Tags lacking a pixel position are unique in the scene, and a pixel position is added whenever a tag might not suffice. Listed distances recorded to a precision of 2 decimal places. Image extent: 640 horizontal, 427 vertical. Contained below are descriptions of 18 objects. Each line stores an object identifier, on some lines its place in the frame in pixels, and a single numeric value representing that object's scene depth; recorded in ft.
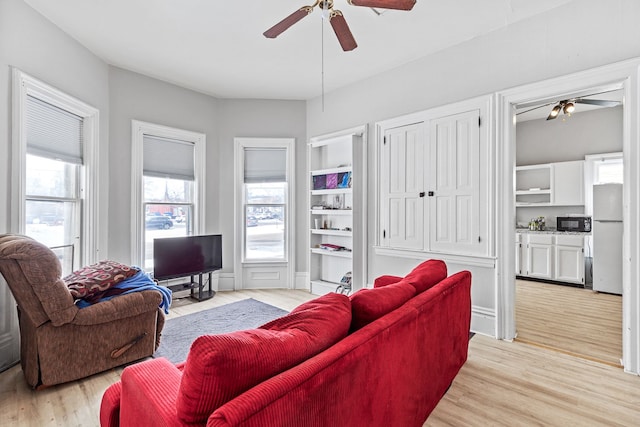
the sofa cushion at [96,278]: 7.69
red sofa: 2.91
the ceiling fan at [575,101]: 12.59
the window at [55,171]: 8.71
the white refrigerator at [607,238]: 14.87
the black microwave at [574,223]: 17.12
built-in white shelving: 14.03
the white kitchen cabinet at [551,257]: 16.72
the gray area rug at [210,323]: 9.63
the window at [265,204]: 16.56
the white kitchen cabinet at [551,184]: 17.84
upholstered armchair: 6.79
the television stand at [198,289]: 14.52
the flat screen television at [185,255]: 13.10
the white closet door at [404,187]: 12.00
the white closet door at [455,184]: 10.59
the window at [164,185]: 13.52
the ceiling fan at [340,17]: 6.32
